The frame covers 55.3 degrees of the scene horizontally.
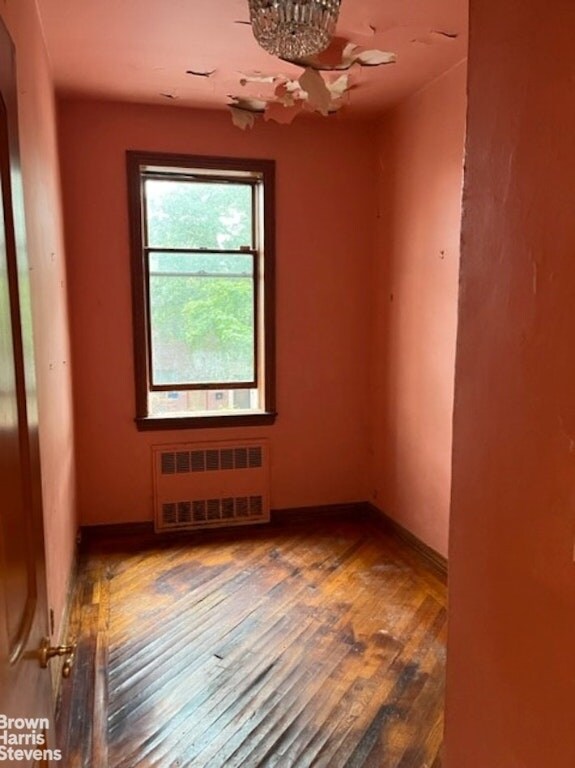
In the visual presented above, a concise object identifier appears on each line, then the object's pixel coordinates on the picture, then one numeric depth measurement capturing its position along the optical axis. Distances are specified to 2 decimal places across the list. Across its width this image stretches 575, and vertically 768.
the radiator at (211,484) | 3.65
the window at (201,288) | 3.52
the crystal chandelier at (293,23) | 1.86
